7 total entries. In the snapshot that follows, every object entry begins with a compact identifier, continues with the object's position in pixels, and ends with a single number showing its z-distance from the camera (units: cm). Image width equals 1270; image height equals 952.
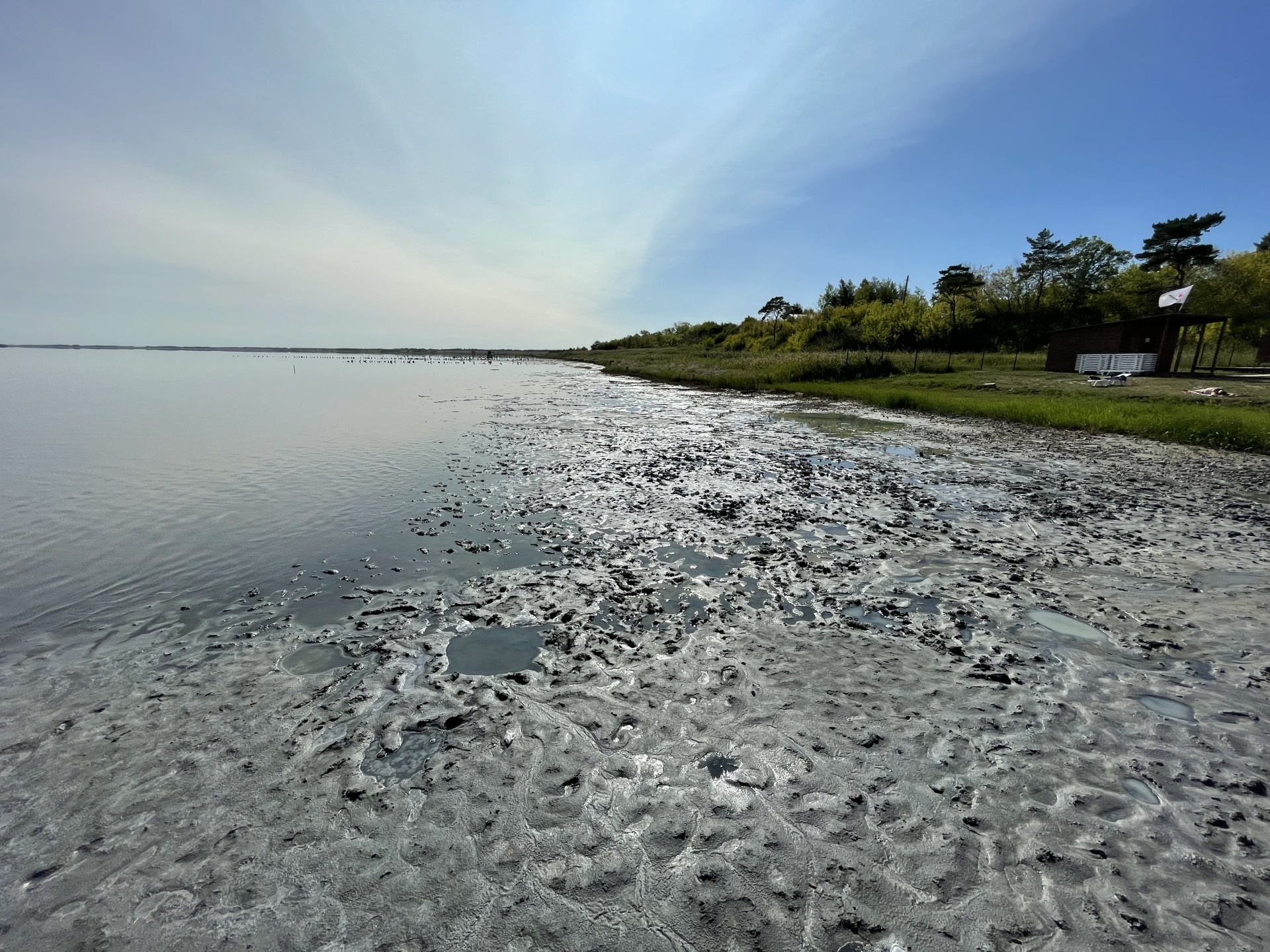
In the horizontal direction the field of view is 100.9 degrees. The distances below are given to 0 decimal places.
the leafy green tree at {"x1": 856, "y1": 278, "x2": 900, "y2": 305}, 11012
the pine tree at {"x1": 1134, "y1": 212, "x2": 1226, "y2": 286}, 6031
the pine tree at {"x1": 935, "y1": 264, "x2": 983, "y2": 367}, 6253
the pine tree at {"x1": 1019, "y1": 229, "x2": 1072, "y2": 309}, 7725
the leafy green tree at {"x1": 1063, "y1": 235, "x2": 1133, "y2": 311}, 7962
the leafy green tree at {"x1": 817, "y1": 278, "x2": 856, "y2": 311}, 11644
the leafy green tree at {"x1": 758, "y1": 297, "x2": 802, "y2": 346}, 11556
